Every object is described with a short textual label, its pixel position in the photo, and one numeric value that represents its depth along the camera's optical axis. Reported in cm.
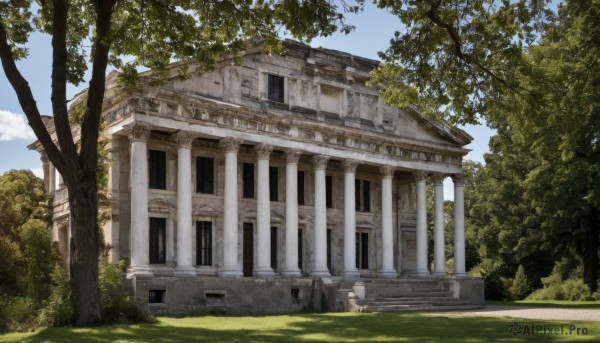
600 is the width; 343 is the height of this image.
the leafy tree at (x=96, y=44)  1811
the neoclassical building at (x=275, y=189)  2875
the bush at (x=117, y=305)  2022
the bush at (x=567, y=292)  4106
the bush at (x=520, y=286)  4588
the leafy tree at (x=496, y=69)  1766
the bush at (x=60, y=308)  1880
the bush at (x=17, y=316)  1952
